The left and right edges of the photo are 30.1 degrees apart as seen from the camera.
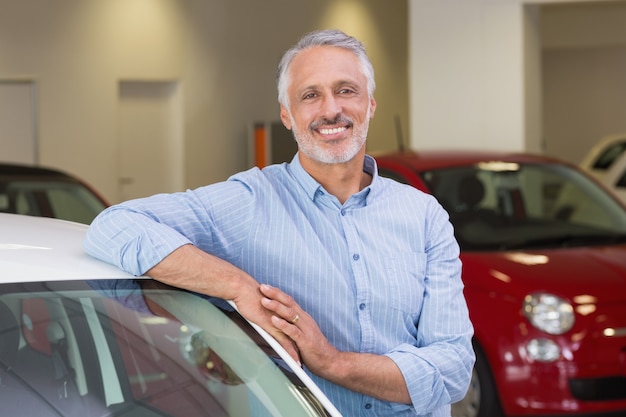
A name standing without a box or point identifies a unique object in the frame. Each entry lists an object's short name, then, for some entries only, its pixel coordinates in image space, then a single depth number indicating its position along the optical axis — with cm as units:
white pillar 1087
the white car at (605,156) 1433
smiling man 232
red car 513
